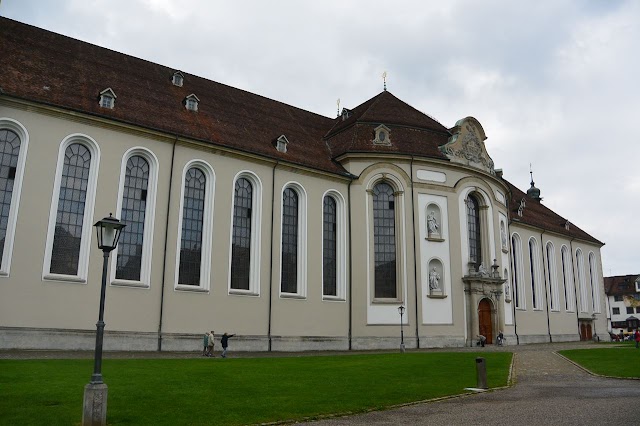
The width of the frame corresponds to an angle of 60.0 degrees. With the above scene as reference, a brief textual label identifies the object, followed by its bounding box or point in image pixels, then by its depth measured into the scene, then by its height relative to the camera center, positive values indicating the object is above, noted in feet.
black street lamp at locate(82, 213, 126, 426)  32.76 -2.98
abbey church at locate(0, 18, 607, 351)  84.89 +21.34
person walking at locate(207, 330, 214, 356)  86.80 -2.47
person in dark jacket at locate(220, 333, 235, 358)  86.53 -2.30
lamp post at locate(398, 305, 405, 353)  114.42 +3.33
